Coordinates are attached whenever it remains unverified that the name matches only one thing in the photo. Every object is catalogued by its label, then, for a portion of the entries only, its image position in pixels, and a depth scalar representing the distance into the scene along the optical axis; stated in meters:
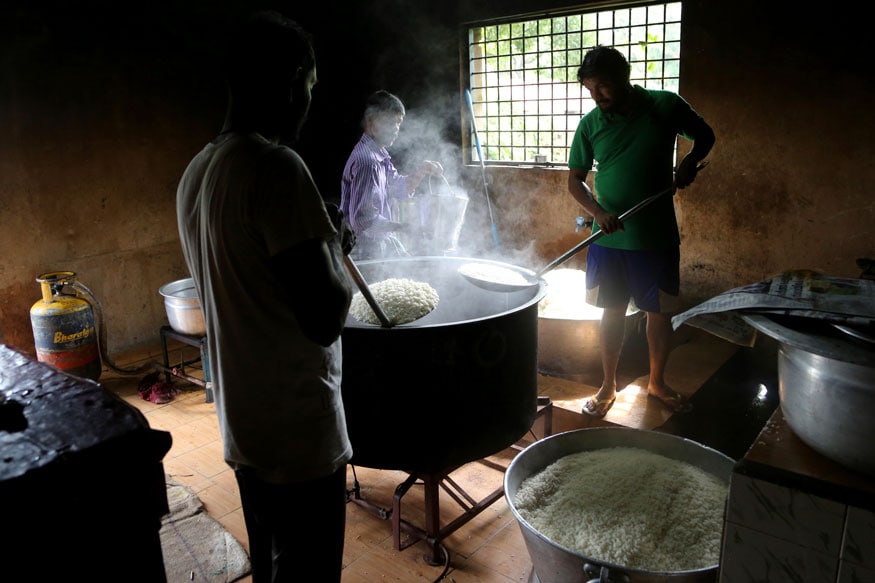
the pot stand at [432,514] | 2.83
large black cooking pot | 2.52
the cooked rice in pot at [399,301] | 2.81
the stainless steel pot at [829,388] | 1.24
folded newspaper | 1.38
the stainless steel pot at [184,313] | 4.48
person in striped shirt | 4.74
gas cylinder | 4.57
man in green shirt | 3.38
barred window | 5.14
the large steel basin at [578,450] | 1.99
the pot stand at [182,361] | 4.55
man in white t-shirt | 1.47
